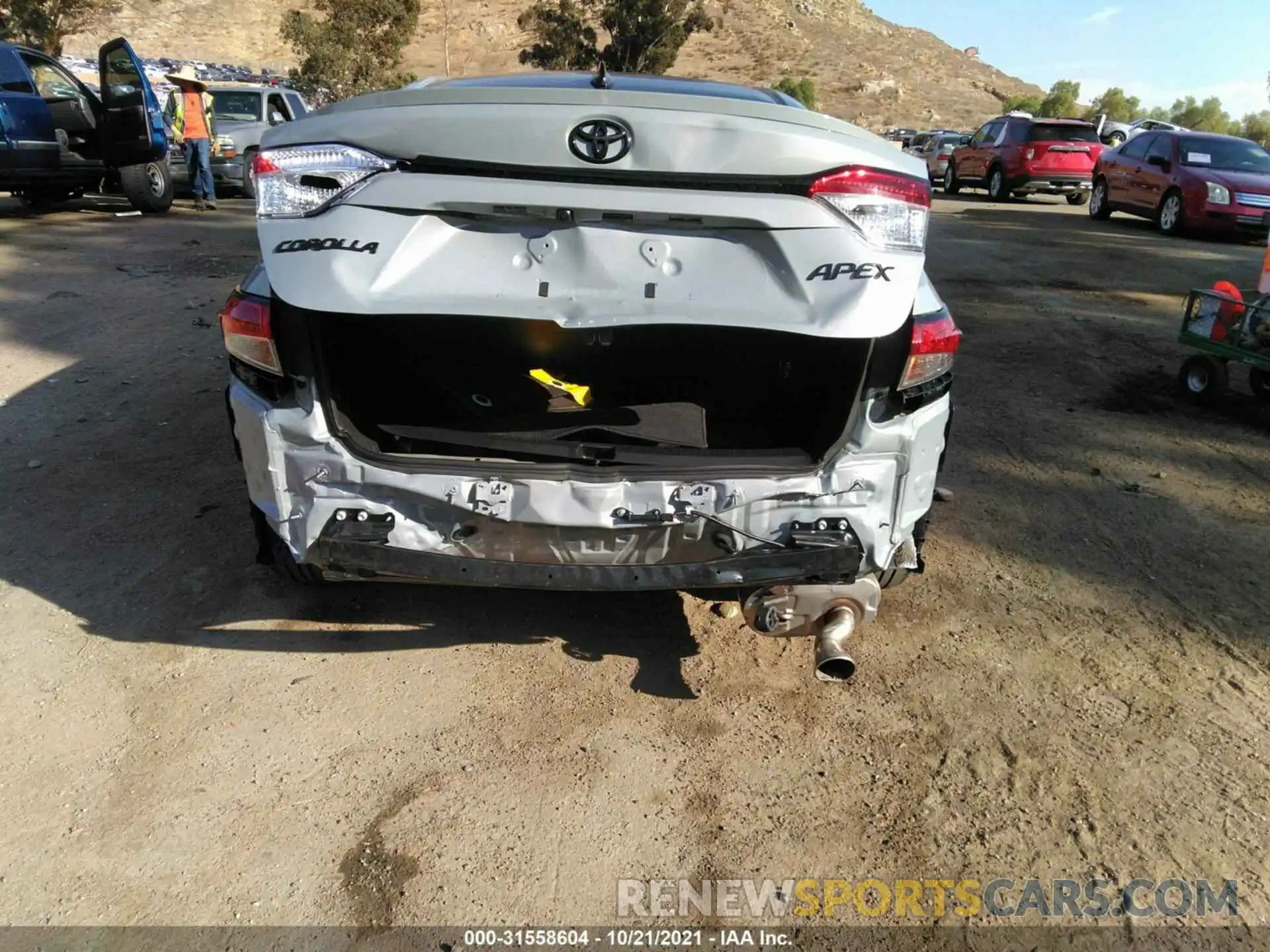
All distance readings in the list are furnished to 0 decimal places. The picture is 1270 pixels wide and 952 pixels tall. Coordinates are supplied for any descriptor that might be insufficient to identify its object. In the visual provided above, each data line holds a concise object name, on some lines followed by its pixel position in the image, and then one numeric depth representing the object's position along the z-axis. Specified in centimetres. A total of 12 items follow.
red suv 1805
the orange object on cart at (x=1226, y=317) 556
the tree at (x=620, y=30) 4616
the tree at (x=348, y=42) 3731
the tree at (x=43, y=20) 3194
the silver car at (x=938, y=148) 2406
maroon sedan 1284
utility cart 539
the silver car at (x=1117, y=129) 2472
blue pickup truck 1030
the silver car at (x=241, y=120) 1473
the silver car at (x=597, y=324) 238
